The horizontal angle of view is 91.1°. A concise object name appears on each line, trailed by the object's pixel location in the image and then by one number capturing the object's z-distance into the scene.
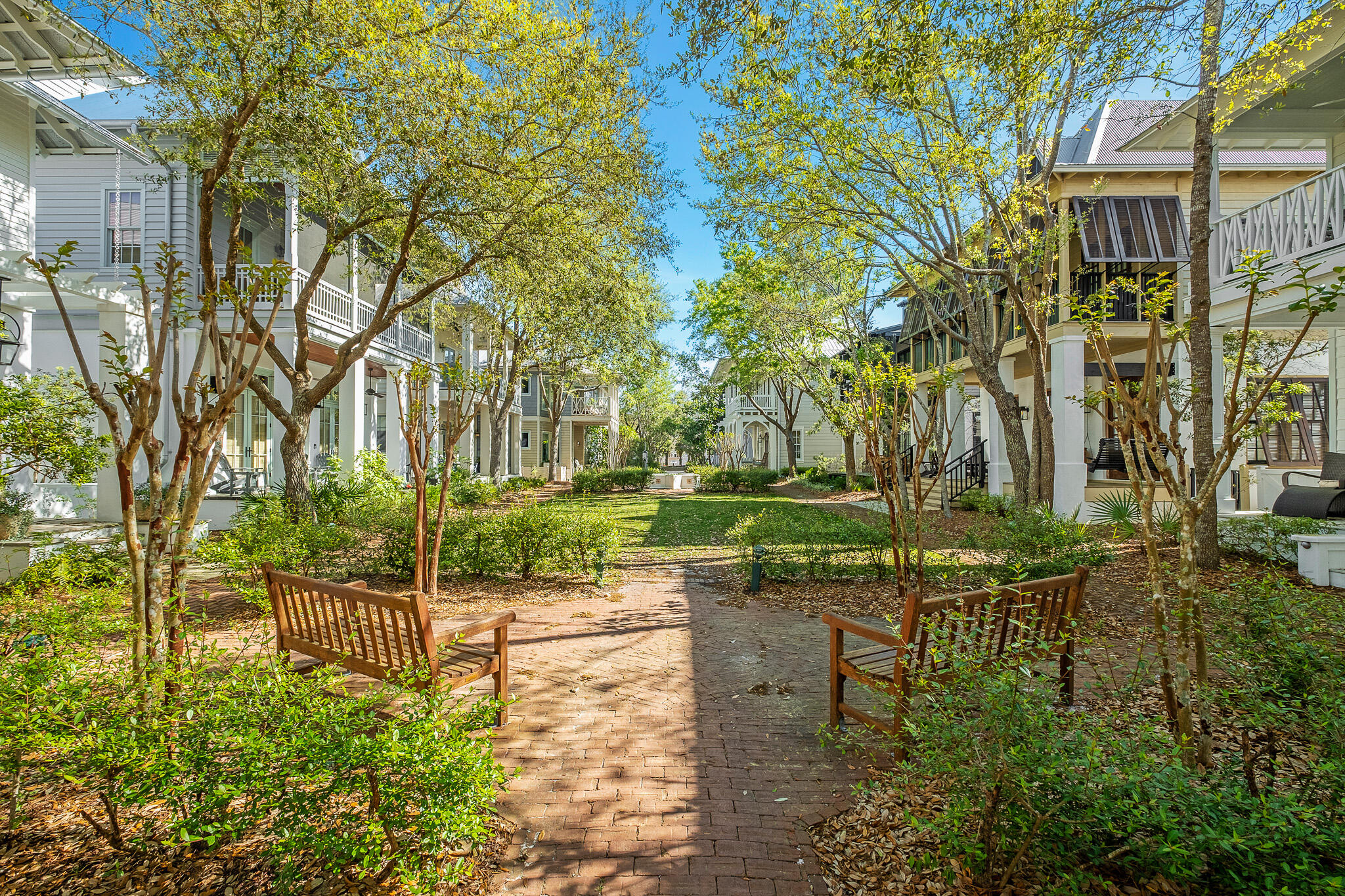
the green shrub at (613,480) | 25.36
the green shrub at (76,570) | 4.96
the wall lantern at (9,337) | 9.84
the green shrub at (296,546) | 6.71
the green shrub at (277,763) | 2.26
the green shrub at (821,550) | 8.62
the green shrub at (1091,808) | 1.93
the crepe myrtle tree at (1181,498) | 2.77
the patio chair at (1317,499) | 9.04
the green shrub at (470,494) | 17.16
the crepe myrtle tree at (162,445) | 3.15
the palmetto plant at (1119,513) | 9.29
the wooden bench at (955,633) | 3.37
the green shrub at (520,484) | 22.88
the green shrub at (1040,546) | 6.94
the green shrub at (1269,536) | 7.97
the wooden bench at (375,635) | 3.66
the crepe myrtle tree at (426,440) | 6.91
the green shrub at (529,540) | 8.55
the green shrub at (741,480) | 27.94
